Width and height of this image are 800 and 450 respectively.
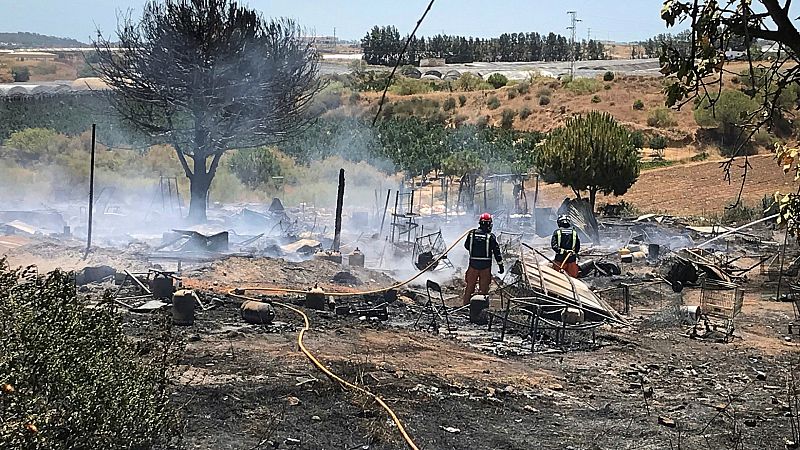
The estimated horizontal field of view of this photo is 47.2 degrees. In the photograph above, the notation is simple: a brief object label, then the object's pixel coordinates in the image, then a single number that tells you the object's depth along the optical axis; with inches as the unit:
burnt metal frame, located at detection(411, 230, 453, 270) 728.7
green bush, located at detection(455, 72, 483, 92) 2770.7
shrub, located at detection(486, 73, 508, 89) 2777.1
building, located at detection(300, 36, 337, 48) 6948.8
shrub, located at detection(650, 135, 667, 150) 1920.5
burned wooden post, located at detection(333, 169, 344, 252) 737.6
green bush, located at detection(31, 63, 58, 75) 3508.9
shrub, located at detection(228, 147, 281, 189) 1409.9
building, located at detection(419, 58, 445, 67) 3878.0
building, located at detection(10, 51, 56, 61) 4360.2
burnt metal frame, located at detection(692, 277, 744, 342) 527.5
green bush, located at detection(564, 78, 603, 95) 2466.8
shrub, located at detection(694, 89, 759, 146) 1956.2
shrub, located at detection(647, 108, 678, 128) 2148.1
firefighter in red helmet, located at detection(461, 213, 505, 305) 562.3
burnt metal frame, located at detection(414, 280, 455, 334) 504.7
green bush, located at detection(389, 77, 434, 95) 2748.5
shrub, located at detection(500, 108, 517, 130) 2301.9
